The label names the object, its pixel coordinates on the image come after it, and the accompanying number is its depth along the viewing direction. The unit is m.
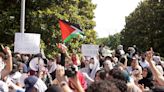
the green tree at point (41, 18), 22.84
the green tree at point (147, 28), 36.59
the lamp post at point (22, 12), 15.42
